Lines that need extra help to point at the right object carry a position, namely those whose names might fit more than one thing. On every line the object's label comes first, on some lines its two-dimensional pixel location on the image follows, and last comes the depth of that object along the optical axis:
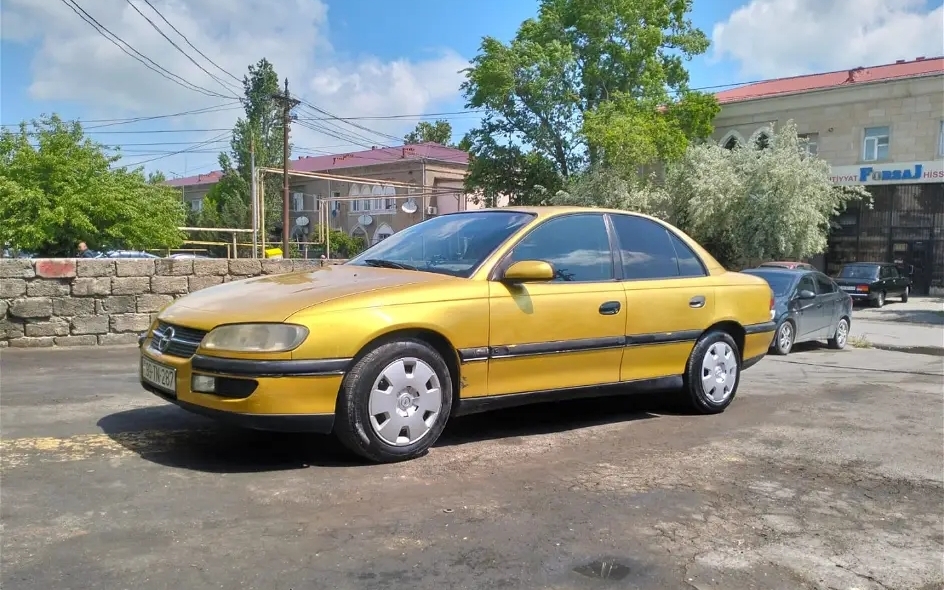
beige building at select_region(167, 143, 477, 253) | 50.03
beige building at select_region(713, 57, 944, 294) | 29.95
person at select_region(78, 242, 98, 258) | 14.46
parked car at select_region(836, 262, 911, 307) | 25.80
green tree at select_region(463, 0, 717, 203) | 33.91
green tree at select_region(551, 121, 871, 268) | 26.00
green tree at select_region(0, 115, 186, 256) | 14.41
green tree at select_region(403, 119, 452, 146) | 82.25
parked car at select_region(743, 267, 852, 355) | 12.12
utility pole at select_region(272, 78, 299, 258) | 30.35
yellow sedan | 4.07
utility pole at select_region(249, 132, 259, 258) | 21.28
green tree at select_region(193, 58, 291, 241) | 52.78
